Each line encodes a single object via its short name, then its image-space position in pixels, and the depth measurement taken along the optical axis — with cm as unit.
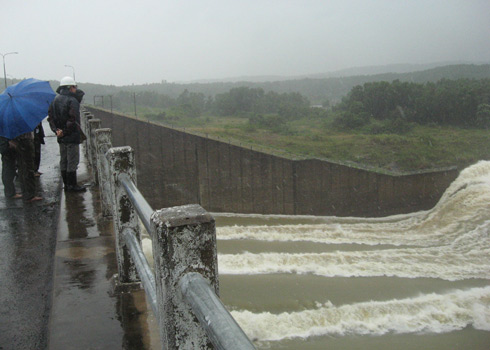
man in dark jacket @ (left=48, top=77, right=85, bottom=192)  631
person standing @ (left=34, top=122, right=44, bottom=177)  831
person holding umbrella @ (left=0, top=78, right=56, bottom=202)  612
